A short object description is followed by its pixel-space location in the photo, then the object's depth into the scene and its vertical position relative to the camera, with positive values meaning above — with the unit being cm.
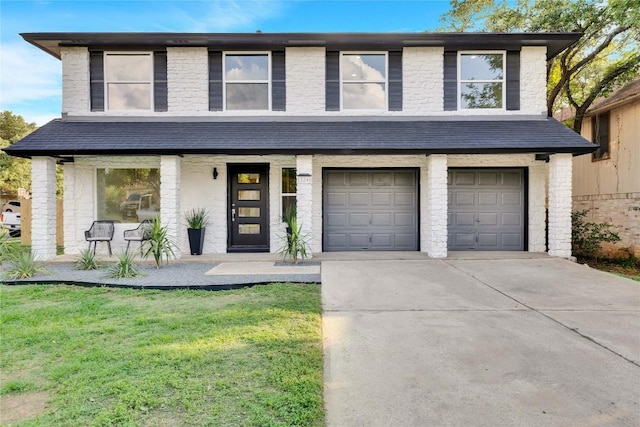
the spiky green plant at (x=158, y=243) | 808 -74
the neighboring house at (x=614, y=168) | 1082 +131
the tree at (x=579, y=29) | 1132 +563
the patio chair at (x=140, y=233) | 924 -61
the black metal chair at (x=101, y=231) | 971 -57
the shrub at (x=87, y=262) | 791 -113
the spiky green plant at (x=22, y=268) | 714 -114
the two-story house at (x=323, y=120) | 988 +243
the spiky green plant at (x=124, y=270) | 720 -119
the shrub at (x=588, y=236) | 1060 -79
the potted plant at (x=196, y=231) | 973 -57
